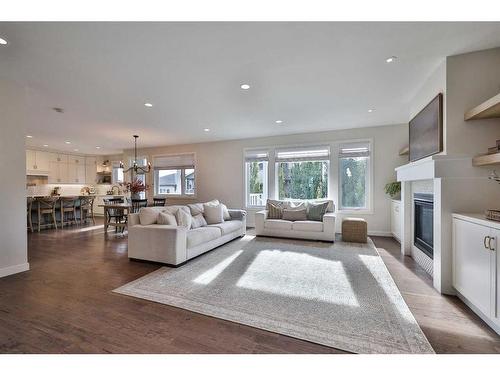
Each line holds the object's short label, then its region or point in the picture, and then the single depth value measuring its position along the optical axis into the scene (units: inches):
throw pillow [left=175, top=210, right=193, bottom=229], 144.9
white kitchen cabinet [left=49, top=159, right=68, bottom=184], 318.3
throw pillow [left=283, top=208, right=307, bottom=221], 201.2
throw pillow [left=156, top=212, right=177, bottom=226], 138.6
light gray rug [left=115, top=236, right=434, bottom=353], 68.7
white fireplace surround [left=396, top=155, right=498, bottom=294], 93.0
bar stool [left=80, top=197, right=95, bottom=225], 283.4
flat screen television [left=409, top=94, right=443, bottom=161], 101.4
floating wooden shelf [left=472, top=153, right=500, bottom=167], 80.0
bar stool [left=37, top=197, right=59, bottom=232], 239.6
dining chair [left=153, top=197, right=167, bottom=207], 248.8
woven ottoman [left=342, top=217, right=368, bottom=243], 181.0
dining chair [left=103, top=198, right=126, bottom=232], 232.7
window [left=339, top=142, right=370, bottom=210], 215.3
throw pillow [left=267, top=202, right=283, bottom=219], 208.8
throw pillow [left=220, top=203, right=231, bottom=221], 198.4
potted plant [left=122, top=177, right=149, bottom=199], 221.9
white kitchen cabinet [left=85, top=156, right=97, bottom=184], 367.9
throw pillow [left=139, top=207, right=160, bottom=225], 140.6
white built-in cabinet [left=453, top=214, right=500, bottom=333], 71.2
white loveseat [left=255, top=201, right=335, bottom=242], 181.2
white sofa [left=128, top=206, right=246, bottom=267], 126.5
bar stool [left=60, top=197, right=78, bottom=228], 260.2
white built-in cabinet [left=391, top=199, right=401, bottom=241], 180.5
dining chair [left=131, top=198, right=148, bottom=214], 219.1
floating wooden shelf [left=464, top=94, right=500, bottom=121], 78.1
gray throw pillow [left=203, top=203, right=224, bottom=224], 185.0
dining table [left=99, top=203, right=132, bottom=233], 216.5
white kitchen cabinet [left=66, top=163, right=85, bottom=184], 343.6
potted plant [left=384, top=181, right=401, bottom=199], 190.1
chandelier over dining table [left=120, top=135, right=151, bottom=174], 214.6
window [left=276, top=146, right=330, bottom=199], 230.2
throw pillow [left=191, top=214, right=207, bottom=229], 162.5
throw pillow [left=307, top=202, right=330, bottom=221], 197.0
